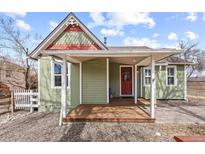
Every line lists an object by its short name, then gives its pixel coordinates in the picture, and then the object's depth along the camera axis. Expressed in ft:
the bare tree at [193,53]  77.43
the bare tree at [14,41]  45.36
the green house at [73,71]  23.85
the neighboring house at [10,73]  48.09
